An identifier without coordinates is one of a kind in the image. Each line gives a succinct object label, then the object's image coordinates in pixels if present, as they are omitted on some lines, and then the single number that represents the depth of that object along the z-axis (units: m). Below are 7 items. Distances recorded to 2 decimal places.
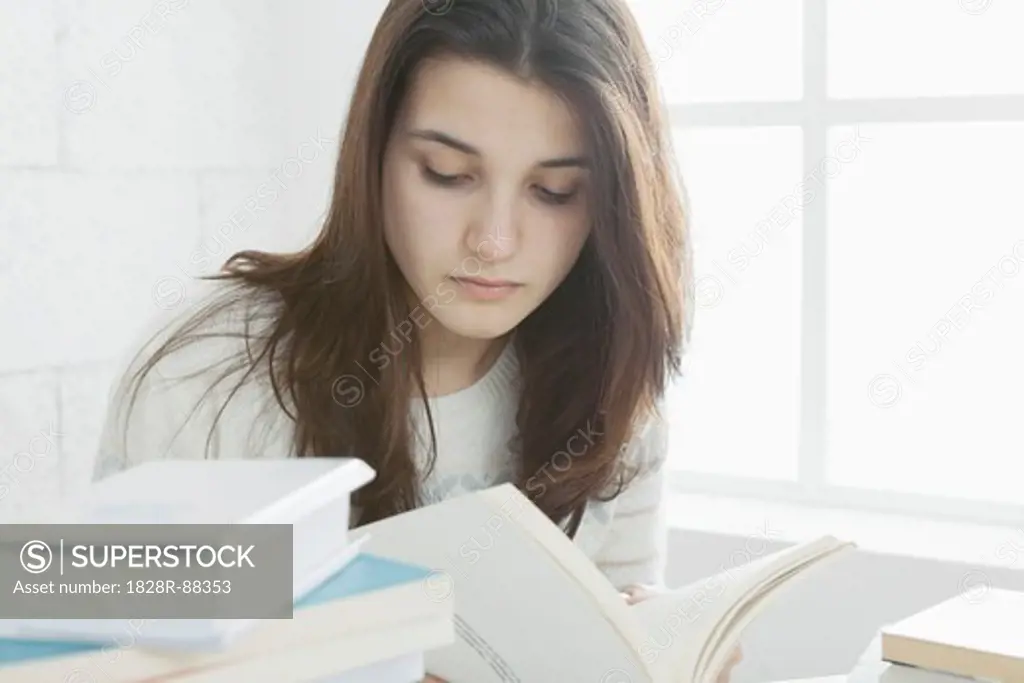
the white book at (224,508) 1.13
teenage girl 1.53
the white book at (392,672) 1.18
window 1.99
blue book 1.11
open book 1.28
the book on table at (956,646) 1.34
